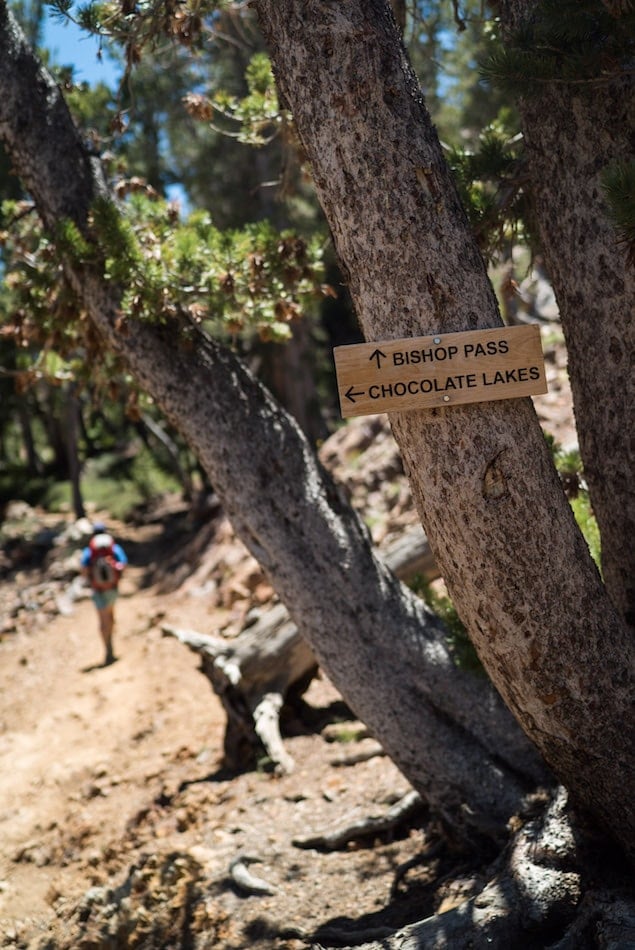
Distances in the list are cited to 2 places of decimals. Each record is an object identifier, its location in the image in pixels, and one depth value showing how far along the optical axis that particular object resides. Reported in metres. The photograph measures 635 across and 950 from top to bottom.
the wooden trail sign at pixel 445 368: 3.27
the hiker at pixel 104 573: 11.42
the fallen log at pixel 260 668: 7.60
